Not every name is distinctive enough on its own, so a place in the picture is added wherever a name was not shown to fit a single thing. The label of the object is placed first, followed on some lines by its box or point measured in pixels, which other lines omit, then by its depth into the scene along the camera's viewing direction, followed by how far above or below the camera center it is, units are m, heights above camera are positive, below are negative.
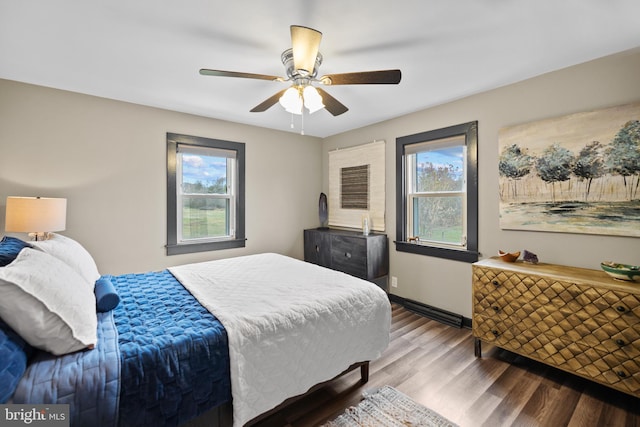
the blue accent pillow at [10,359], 0.95 -0.54
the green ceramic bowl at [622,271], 1.84 -0.41
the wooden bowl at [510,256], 2.46 -0.41
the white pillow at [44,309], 1.13 -0.41
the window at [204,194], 3.40 +0.22
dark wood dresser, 3.57 -0.58
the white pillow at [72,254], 1.72 -0.28
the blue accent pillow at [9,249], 1.45 -0.21
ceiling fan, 1.61 +0.90
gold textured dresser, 1.76 -0.78
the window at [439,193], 2.98 +0.21
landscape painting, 2.06 +0.30
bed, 1.10 -0.63
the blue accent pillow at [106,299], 1.61 -0.51
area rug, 1.69 -1.29
